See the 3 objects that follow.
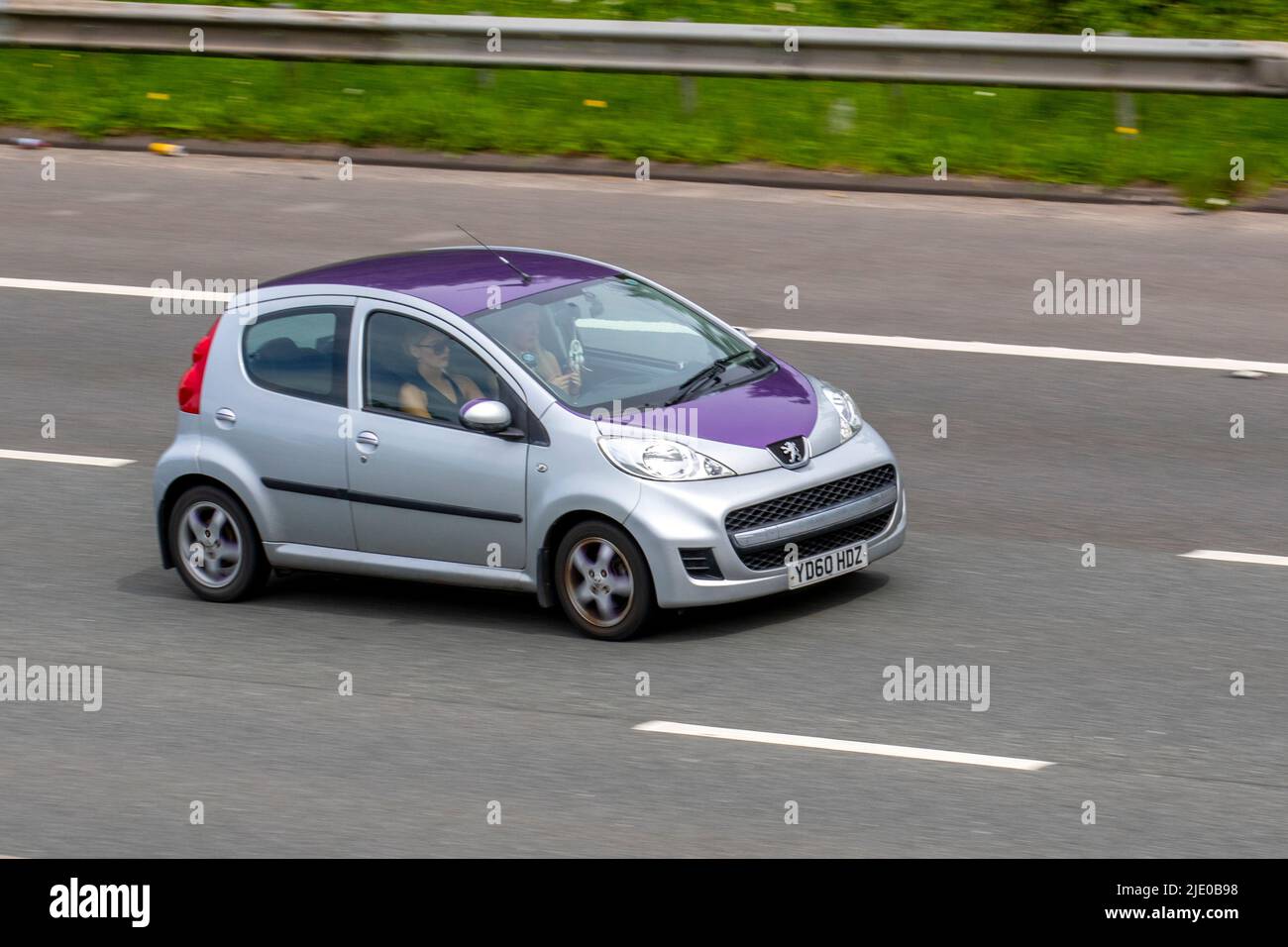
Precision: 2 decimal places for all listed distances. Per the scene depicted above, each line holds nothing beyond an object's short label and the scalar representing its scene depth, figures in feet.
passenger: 60.49
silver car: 58.13
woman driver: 60.70
